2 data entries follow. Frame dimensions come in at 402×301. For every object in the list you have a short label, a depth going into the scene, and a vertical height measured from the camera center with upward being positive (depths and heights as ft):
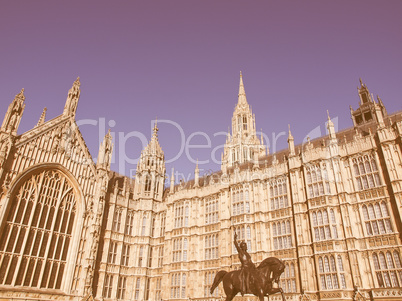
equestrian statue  49.90 +3.88
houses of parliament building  86.07 +24.97
